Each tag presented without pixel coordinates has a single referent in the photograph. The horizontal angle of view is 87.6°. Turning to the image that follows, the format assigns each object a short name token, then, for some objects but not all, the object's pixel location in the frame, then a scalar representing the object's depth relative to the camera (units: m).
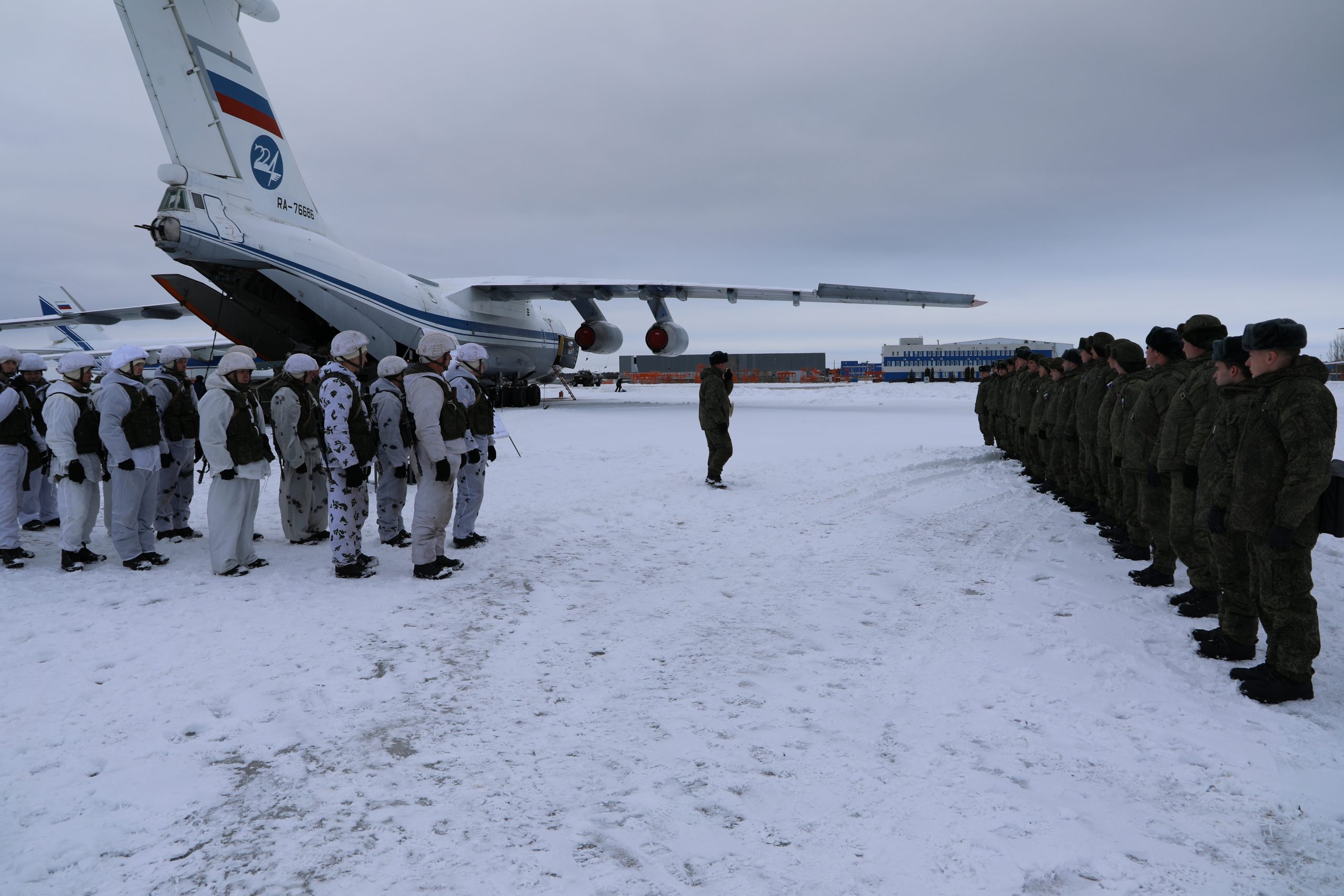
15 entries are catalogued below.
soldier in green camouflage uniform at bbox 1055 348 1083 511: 8.11
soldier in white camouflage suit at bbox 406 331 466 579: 5.56
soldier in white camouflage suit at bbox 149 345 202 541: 6.55
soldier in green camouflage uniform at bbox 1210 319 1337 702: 3.32
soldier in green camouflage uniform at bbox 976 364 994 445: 13.55
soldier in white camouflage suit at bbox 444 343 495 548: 6.41
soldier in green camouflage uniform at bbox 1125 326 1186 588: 5.29
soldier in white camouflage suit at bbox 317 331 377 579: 5.48
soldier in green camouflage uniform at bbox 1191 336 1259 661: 3.75
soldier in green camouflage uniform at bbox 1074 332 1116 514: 7.20
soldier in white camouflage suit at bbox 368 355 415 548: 5.88
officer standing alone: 9.57
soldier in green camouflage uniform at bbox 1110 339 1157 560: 5.55
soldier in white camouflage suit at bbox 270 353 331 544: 6.41
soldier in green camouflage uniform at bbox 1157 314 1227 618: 4.62
